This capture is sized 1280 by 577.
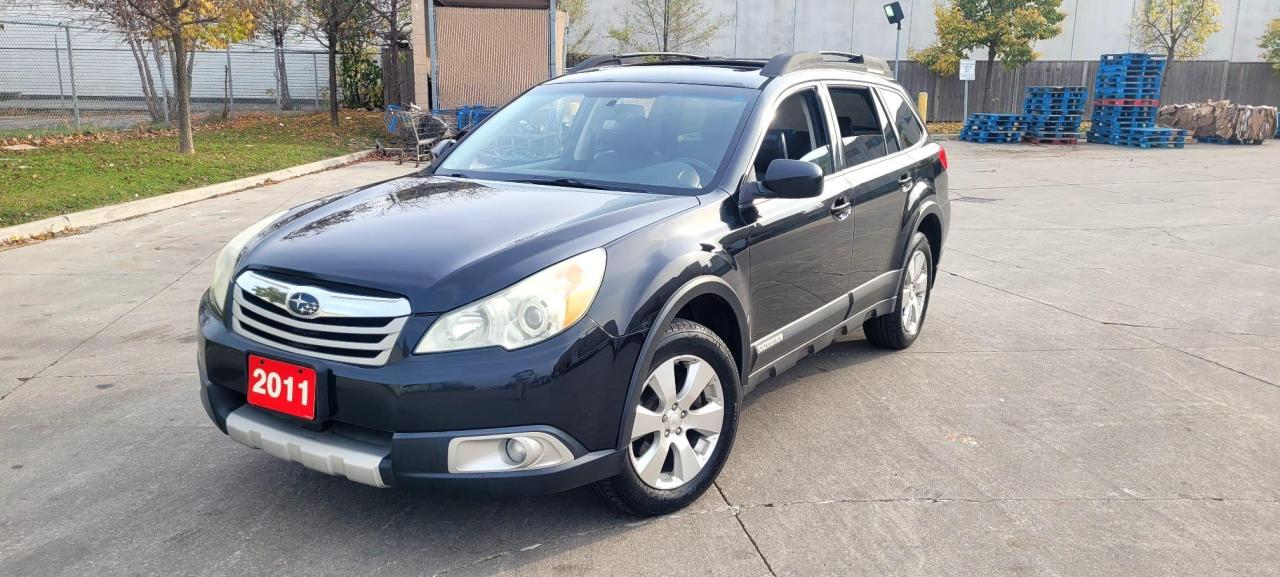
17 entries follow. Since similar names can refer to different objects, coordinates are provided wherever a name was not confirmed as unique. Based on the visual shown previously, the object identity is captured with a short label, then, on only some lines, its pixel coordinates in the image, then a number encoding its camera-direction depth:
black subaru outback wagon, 2.98
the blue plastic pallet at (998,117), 26.09
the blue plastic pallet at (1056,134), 26.03
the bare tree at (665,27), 34.53
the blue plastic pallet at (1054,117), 25.98
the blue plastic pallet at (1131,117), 25.27
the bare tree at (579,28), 33.98
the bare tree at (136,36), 16.44
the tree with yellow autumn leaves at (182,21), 14.16
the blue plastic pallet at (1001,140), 26.28
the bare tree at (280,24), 22.53
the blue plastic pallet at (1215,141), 27.03
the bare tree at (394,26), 23.12
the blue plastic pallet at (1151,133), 24.88
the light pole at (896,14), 24.08
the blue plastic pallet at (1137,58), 24.89
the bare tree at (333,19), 21.39
